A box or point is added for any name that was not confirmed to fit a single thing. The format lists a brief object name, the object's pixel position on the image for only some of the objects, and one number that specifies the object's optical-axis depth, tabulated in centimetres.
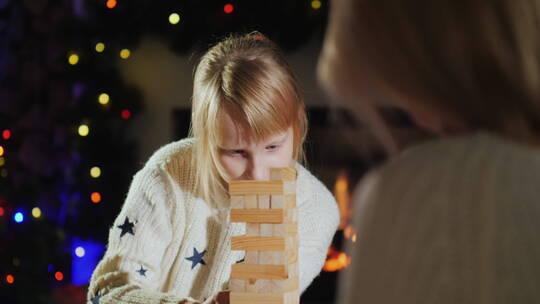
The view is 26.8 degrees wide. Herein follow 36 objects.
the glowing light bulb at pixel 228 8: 276
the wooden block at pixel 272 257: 148
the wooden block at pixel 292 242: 149
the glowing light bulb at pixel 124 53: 301
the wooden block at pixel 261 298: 147
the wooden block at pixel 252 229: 149
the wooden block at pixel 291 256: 148
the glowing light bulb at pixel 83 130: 299
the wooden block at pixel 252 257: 149
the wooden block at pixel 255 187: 146
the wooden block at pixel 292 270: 149
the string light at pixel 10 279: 299
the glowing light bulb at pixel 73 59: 301
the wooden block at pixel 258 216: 147
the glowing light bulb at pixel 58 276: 300
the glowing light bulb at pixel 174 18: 285
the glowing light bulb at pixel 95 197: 301
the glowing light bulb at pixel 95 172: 302
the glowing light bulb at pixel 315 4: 271
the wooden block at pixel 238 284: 149
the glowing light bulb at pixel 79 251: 297
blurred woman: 100
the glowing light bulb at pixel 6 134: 304
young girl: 170
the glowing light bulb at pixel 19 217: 300
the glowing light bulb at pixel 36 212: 303
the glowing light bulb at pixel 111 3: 294
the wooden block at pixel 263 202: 148
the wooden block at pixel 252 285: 148
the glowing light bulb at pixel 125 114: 306
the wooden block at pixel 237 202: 149
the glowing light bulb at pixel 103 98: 300
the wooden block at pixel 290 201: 149
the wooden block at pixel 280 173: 147
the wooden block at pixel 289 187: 147
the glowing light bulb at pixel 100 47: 297
